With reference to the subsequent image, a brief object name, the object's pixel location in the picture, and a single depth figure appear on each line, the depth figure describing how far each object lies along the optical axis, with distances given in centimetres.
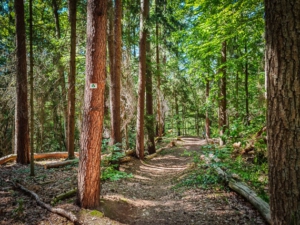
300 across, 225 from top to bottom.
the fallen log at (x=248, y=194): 401
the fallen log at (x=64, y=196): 477
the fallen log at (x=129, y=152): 1108
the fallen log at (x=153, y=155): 1229
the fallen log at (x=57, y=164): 927
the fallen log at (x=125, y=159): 980
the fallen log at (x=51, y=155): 1177
